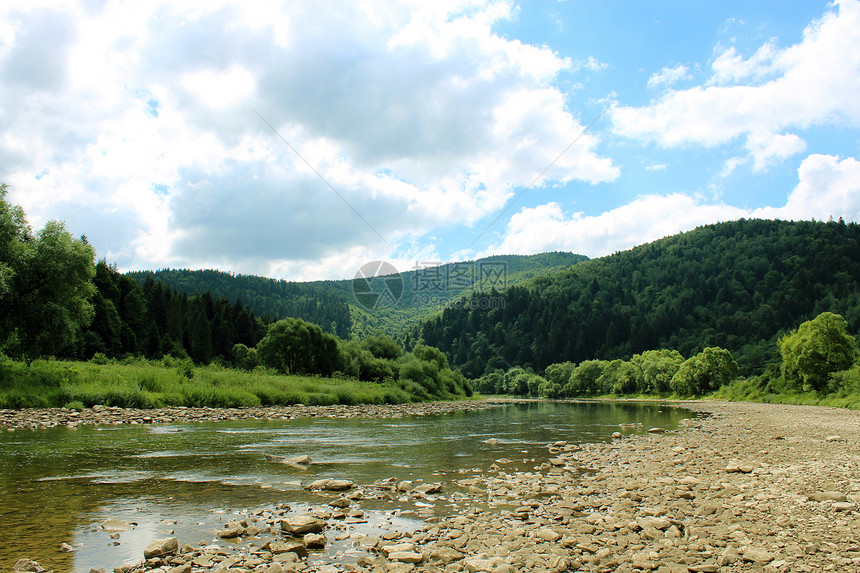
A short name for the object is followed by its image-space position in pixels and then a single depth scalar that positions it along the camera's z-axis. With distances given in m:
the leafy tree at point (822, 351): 53.47
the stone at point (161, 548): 6.39
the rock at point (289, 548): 6.74
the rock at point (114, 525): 7.63
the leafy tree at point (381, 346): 86.94
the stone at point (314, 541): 6.96
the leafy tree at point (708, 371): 89.88
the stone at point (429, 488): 10.60
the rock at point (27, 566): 5.85
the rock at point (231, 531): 7.27
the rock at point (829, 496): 8.78
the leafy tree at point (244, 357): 85.89
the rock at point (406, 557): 6.36
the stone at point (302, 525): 7.48
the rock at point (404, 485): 10.77
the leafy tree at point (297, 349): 71.06
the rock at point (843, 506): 8.11
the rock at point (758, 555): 5.99
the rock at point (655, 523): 7.47
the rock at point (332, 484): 10.77
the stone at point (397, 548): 6.67
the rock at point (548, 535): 7.19
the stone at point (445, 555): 6.43
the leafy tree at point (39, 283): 28.41
